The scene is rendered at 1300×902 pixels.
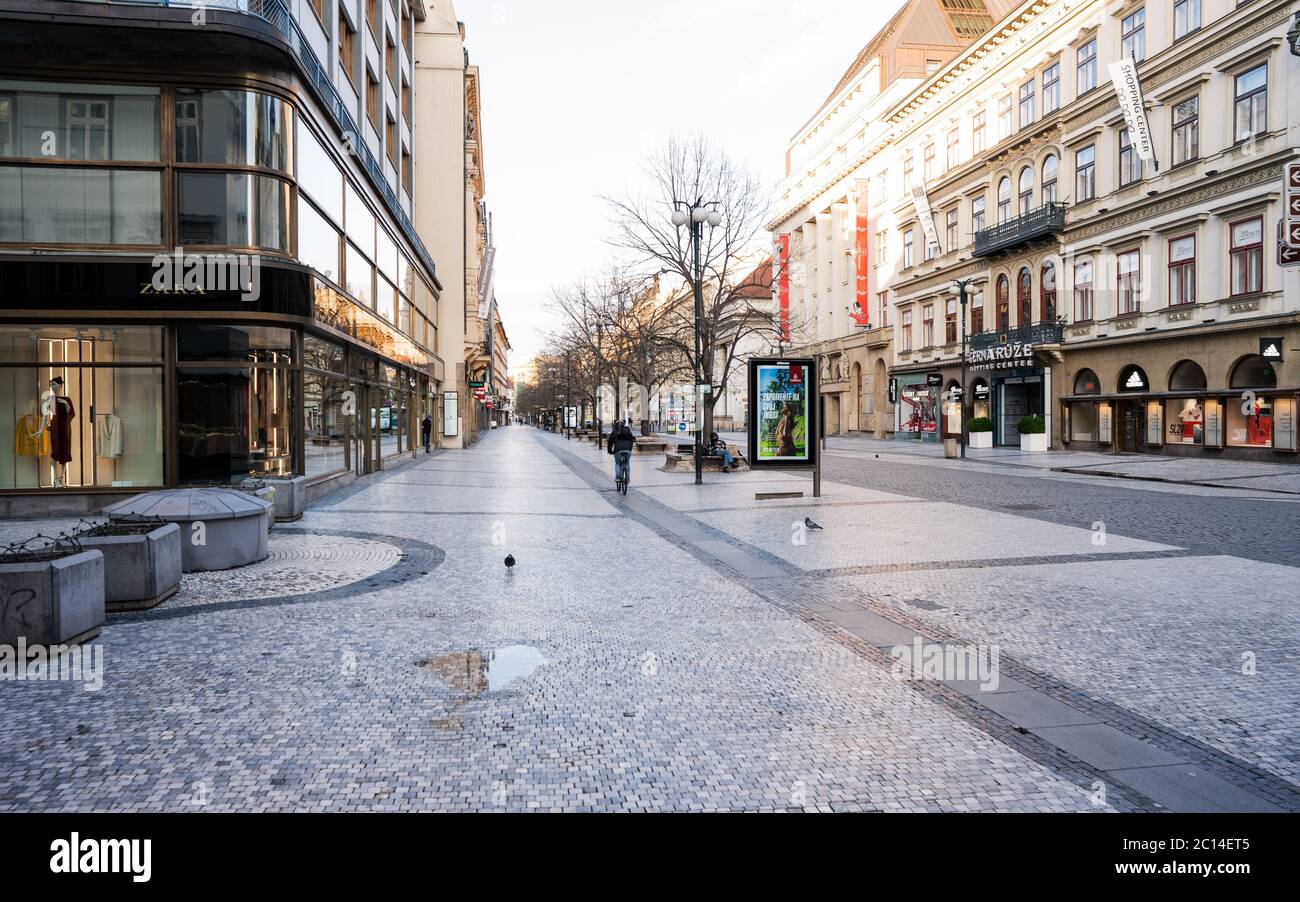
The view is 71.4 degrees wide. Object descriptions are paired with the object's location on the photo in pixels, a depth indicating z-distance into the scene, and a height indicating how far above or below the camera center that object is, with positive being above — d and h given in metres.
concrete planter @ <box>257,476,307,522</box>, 13.62 -1.02
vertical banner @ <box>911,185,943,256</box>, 52.59 +12.37
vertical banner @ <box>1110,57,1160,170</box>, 33.16 +11.81
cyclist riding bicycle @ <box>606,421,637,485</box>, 20.09 -0.48
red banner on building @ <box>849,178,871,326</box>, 64.50 +12.08
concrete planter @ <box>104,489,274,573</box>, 9.62 -0.98
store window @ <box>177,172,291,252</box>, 15.30 +3.79
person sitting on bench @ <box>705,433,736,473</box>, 28.17 -0.70
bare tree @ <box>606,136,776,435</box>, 30.14 +6.47
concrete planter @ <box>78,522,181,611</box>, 7.77 -1.20
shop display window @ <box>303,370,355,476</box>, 17.73 +0.13
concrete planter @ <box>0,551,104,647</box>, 6.30 -1.20
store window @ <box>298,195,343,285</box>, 17.08 +3.80
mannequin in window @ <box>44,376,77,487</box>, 15.20 +0.12
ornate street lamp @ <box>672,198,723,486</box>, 23.53 +5.48
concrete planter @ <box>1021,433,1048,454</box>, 38.84 -0.70
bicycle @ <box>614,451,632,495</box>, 20.09 -0.88
